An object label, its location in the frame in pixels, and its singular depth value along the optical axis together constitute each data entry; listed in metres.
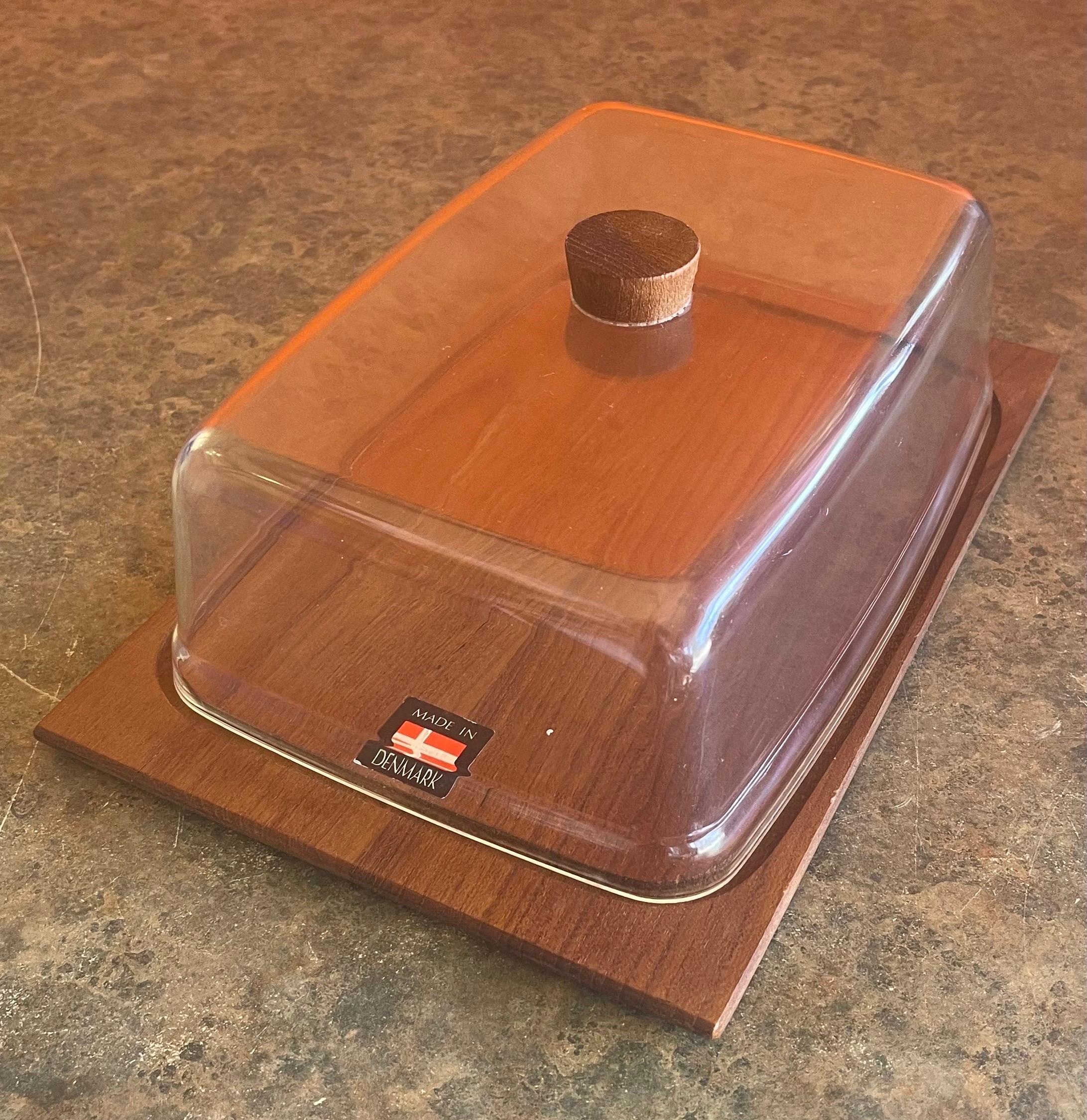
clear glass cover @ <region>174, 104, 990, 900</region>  0.30
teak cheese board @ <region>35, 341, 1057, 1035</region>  0.30
